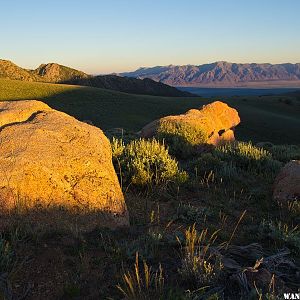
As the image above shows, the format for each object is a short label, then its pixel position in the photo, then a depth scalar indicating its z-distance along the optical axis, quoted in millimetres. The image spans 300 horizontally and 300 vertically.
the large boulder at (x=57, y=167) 4283
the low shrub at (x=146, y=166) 6241
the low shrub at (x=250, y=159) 8167
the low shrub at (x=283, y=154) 10263
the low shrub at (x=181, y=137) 10040
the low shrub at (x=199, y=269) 3247
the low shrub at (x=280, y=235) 4260
